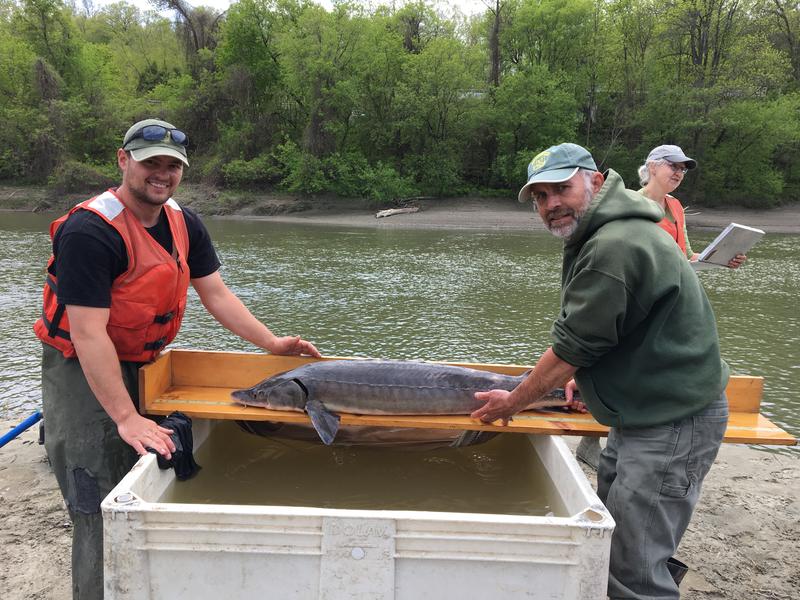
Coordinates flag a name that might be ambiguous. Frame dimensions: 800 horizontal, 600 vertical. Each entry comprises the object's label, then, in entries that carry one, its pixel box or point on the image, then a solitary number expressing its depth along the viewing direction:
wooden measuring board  3.35
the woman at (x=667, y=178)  5.04
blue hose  4.38
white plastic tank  2.30
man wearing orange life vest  2.79
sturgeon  3.56
